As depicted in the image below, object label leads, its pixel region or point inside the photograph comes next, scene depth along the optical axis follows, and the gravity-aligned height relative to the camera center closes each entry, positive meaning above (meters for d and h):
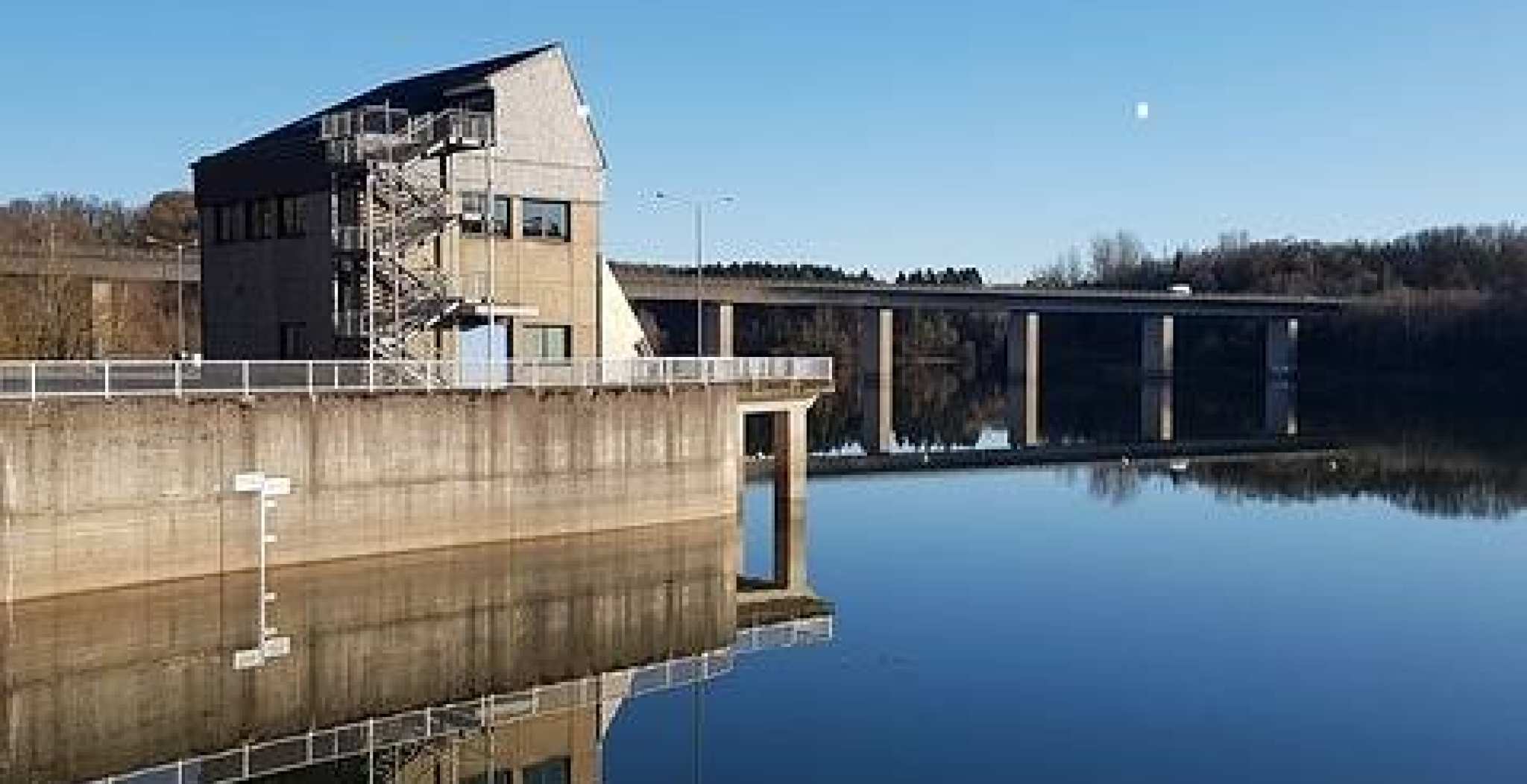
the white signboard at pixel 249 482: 35.81 -2.74
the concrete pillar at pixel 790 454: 51.81 -3.02
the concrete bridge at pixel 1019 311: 135.75 +5.48
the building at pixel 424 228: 47.91 +4.38
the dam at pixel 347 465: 33.50 -2.58
